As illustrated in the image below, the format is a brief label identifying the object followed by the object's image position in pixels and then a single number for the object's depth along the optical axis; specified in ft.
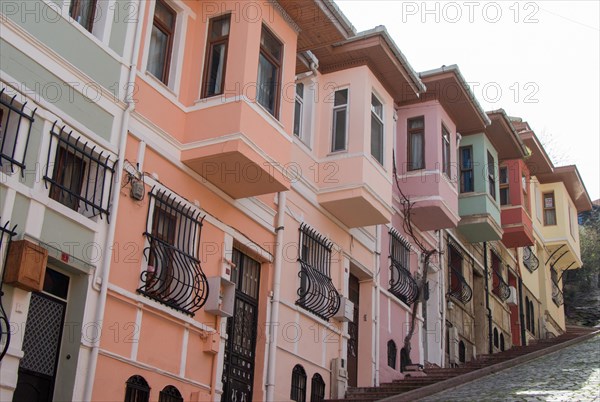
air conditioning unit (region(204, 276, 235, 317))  46.98
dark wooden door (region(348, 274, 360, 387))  63.16
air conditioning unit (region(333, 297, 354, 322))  59.62
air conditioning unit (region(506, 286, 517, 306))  97.40
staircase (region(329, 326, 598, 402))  55.98
